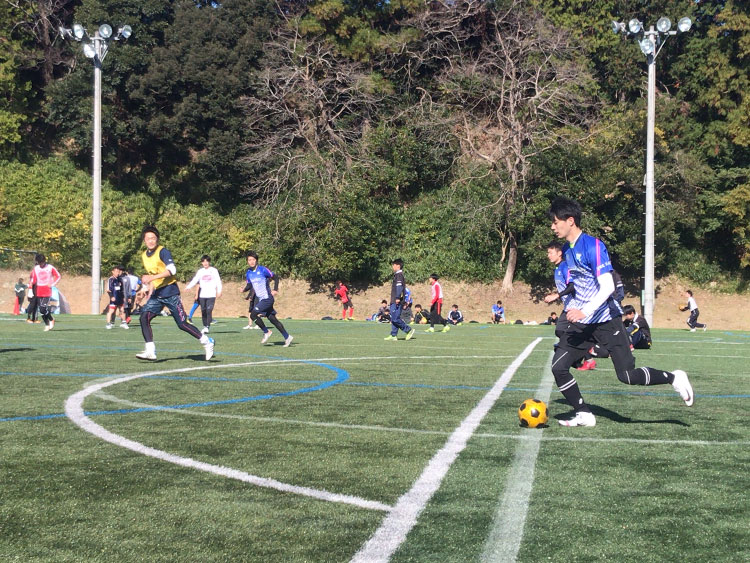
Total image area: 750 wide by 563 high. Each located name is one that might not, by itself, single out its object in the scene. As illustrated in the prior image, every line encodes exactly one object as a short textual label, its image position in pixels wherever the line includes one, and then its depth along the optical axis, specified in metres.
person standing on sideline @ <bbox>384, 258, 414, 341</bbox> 20.03
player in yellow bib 12.46
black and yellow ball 6.84
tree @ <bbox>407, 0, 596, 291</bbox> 42.00
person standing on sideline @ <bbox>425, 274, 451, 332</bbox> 26.72
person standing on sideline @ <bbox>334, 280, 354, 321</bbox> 41.41
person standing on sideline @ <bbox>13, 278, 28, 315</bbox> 38.03
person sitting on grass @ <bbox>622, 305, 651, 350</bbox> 17.30
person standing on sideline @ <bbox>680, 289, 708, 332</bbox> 32.12
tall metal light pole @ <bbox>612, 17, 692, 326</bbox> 31.45
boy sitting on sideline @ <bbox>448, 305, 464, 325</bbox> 35.22
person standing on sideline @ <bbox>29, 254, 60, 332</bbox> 21.80
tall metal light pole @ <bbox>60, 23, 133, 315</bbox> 34.72
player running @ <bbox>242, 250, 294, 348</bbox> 17.27
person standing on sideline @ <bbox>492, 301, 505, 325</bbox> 38.41
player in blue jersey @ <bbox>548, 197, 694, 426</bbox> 7.07
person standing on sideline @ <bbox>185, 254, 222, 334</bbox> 20.45
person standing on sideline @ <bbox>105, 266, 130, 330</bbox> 24.12
